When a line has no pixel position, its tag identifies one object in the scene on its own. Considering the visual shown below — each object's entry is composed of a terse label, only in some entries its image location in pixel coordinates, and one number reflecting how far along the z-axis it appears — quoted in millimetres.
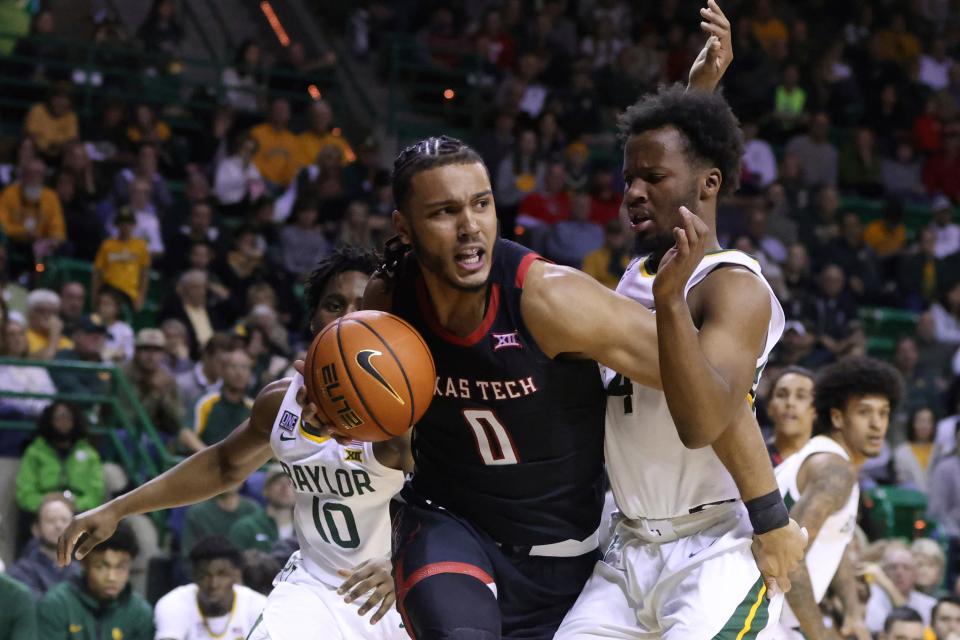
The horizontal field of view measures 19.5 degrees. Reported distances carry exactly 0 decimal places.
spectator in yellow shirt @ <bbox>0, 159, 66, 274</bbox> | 21580
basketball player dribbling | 7470
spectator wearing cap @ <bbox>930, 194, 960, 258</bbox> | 28398
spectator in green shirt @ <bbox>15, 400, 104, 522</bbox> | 16709
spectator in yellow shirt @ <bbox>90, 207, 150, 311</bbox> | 21130
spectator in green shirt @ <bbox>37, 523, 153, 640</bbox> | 14559
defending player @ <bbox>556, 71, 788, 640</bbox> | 7542
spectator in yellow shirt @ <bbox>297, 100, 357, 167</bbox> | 25925
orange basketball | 7560
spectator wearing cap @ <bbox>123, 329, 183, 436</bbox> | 18477
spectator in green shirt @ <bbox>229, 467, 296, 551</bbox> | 16469
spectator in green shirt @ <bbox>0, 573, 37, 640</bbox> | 14034
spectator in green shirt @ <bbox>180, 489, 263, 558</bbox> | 16679
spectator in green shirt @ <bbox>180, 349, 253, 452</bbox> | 18253
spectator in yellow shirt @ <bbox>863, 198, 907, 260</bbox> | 28653
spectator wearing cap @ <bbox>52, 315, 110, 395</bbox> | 18058
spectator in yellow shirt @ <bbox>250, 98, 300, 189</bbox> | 25401
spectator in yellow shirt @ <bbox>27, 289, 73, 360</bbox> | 18924
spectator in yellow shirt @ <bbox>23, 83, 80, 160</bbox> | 23333
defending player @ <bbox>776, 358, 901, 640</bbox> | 10692
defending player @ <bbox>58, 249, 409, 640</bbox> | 9996
